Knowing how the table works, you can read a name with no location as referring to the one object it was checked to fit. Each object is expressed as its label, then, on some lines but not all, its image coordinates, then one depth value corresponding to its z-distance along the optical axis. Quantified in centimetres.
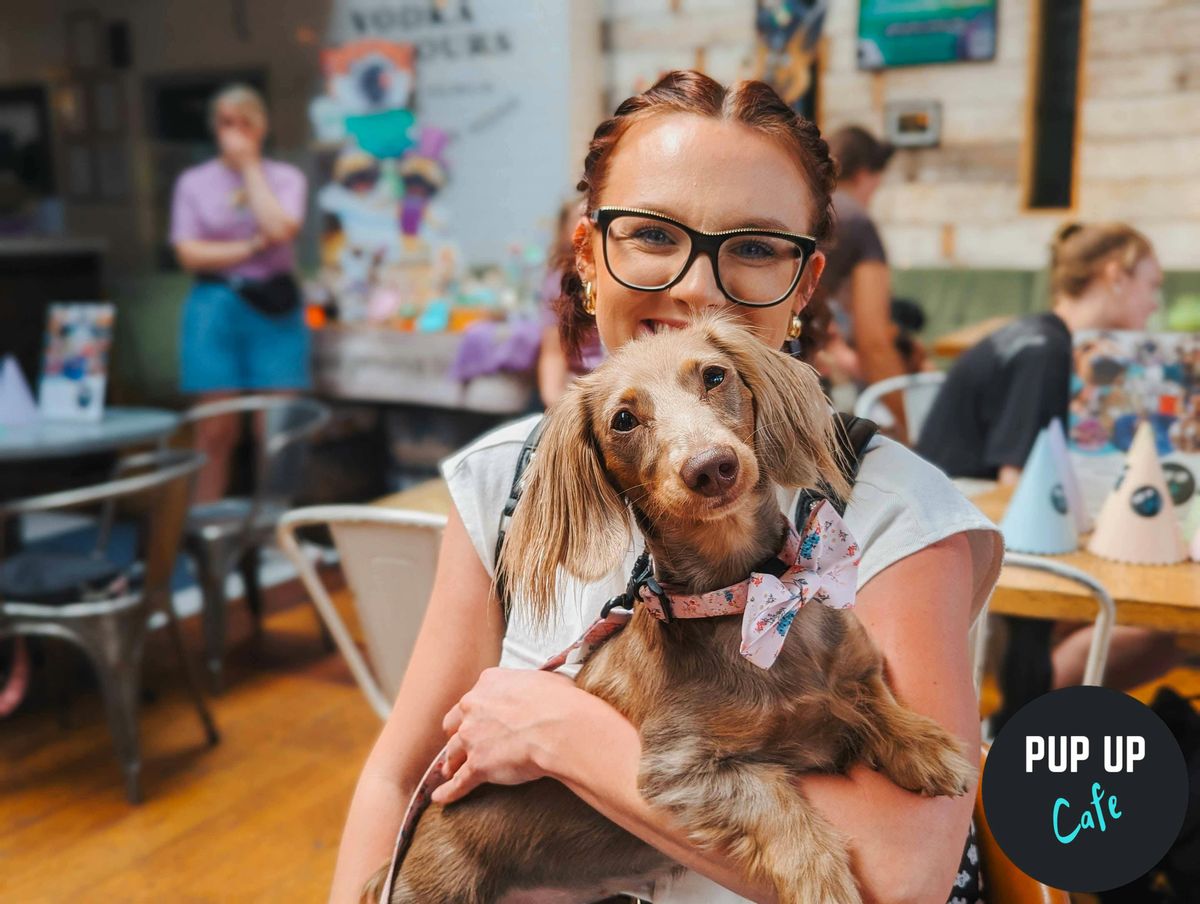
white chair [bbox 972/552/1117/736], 153
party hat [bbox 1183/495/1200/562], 186
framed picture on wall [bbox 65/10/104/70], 587
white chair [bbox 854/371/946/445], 305
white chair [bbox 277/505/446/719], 179
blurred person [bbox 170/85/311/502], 456
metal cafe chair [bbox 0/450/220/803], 281
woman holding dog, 79
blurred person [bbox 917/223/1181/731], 238
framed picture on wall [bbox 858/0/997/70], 493
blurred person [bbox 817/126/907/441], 329
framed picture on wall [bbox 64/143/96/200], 600
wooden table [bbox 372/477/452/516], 219
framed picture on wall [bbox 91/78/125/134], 592
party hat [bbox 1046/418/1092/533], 188
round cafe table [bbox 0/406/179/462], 321
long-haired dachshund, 74
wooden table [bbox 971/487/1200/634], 165
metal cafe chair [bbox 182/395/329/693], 363
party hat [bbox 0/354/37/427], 354
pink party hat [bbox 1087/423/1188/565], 181
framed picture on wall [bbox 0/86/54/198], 606
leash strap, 87
